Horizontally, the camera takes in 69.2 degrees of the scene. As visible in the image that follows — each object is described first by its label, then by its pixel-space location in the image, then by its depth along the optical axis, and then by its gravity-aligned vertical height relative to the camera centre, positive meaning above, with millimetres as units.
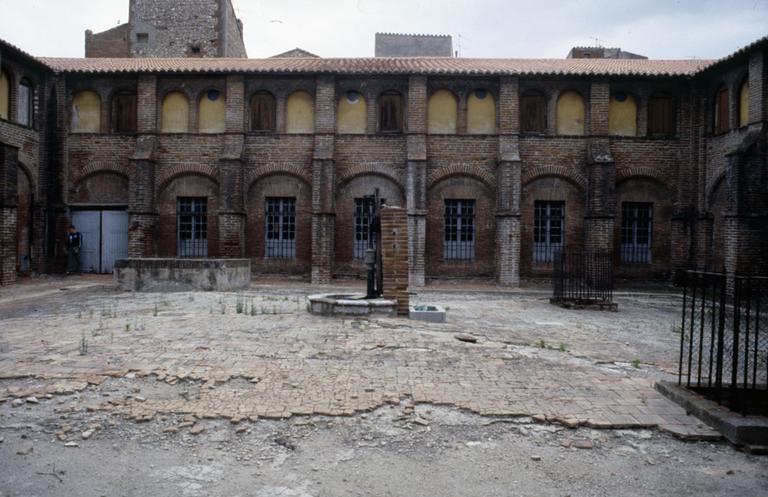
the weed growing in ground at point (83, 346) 6967 -1377
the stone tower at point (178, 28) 28250 +10939
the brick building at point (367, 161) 19422 +2980
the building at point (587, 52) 29205 +10314
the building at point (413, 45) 32031 +11588
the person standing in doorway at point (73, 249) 20578 -295
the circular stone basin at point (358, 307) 10016 -1129
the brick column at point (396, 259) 10234 -260
